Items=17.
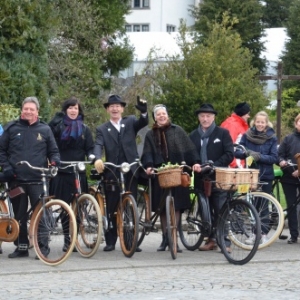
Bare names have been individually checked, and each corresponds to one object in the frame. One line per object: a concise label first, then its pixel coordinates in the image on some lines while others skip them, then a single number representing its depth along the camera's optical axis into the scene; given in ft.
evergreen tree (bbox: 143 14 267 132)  79.77
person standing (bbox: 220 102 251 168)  46.01
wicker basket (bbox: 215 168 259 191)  38.78
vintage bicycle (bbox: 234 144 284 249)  40.97
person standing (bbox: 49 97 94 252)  41.32
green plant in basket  39.42
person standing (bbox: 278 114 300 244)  45.24
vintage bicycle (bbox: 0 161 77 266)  37.86
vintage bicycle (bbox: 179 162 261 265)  37.93
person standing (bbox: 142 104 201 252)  41.37
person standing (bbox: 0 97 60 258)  39.19
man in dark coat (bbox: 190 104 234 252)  41.73
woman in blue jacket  44.62
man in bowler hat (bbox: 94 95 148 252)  41.45
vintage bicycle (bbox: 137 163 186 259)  39.11
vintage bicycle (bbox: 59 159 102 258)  39.40
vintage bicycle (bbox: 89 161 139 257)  39.52
